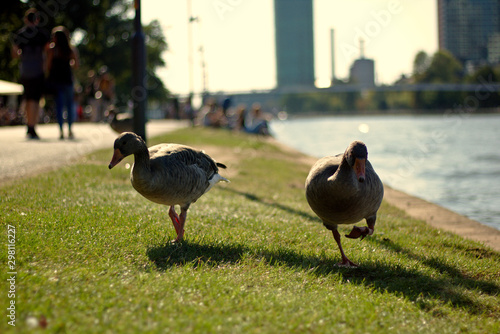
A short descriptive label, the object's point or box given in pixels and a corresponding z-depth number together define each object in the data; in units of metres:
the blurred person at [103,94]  20.06
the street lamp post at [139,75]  9.13
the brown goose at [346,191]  4.42
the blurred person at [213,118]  33.56
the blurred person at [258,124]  25.30
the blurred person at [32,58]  12.14
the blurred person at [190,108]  43.14
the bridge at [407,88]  110.79
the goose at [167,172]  4.65
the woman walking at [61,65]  12.36
